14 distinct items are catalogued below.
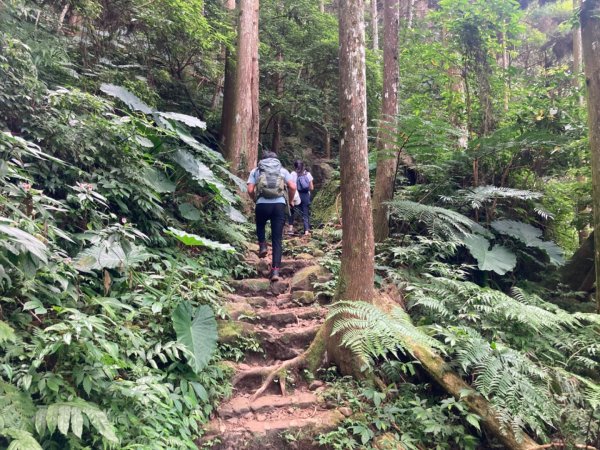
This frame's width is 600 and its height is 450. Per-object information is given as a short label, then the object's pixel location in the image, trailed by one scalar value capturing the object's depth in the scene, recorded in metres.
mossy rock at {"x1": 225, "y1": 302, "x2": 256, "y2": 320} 4.75
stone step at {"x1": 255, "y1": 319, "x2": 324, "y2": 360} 4.57
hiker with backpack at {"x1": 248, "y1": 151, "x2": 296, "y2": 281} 5.66
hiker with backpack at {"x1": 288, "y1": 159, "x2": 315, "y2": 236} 9.15
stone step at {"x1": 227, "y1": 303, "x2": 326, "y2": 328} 4.83
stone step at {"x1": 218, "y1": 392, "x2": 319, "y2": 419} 3.66
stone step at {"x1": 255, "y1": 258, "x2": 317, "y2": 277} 6.49
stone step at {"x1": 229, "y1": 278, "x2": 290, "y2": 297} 5.71
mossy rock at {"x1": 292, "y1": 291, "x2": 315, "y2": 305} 5.51
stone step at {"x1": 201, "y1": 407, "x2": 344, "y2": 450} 3.35
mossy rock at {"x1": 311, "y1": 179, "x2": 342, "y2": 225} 10.30
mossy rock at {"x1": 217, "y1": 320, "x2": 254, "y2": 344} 4.40
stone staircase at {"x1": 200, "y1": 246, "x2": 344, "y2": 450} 3.44
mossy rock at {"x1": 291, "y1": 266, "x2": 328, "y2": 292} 5.87
